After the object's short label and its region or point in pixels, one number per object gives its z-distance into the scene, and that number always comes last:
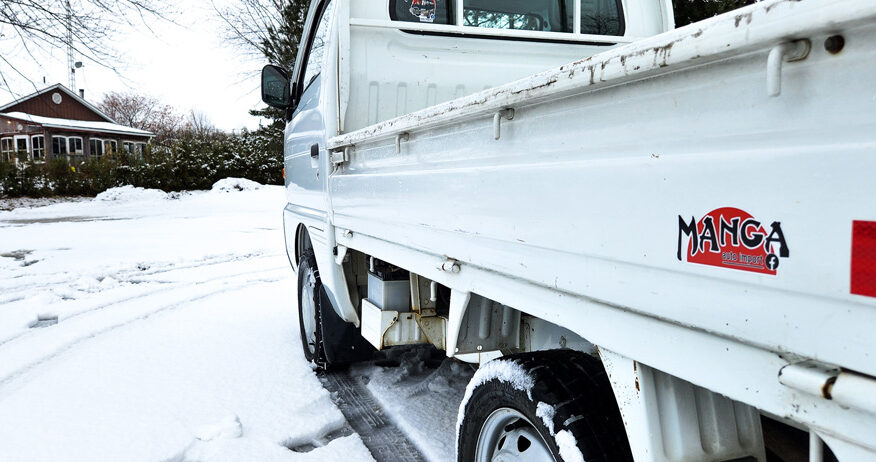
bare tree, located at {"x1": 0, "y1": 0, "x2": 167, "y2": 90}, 9.30
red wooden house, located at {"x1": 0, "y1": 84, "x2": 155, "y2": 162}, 34.34
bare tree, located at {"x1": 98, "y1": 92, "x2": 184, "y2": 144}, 55.28
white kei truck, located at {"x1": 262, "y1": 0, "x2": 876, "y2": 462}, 0.83
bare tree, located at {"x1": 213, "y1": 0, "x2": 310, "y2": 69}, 23.33
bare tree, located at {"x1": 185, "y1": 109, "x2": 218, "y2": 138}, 60.20
